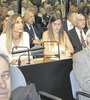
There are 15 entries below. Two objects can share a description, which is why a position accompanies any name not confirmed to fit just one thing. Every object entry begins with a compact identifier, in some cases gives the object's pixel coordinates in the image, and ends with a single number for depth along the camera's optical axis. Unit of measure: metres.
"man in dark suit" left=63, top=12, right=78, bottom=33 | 6.07
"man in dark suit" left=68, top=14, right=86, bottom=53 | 4.67
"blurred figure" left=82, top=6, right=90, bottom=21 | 9.91
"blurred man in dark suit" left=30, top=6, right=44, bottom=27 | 8.10
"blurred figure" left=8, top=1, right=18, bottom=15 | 8.32
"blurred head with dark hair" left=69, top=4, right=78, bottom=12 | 9.26
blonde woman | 3.79
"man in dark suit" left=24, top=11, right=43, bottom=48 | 5.89
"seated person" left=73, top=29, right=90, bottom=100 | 2.60
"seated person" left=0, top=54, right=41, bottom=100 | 1.20
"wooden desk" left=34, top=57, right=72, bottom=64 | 3.50
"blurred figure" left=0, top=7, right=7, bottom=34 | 7.55
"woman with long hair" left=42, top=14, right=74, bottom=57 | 4.43
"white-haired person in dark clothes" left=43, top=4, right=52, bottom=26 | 9.01
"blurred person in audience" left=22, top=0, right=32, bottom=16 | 8.60
